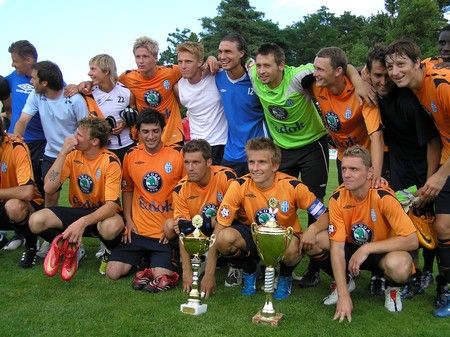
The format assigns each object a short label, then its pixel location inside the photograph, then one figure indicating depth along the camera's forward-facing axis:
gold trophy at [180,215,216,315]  4.10
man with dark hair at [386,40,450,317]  4.18
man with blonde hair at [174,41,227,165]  5.88
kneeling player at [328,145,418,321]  4.09
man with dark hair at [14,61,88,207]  5.72
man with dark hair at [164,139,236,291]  4.90
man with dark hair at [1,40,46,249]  6.43
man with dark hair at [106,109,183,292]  5.18
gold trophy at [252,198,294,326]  3.88
